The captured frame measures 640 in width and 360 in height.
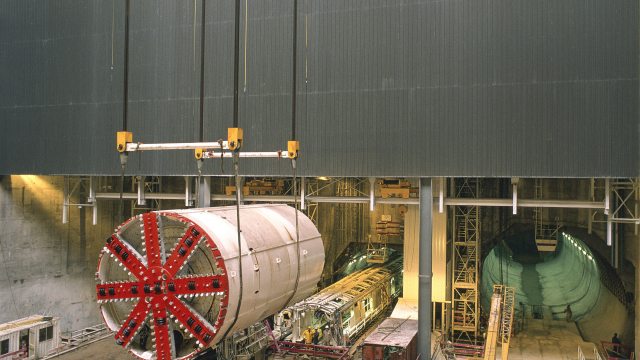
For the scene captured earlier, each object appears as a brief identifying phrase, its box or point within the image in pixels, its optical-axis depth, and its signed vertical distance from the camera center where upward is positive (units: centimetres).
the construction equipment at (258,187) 2216 -7
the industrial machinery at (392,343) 1580 -517
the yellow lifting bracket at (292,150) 1079 +78
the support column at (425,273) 1723 -303
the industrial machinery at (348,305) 1902 -500
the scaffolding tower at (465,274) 2188 -393
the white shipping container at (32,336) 1875 -591
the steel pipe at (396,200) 1683 -51
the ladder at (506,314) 1547 -476
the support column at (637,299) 1743 -398
